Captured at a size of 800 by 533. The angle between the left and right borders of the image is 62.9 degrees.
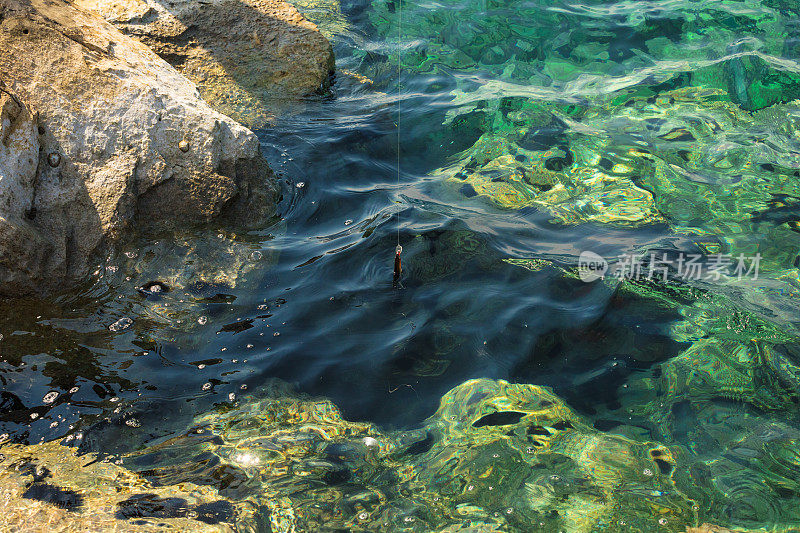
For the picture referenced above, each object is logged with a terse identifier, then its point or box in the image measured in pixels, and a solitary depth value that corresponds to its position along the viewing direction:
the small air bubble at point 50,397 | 3.39
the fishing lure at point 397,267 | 3.99
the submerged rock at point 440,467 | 2.82
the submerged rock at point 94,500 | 2.68
